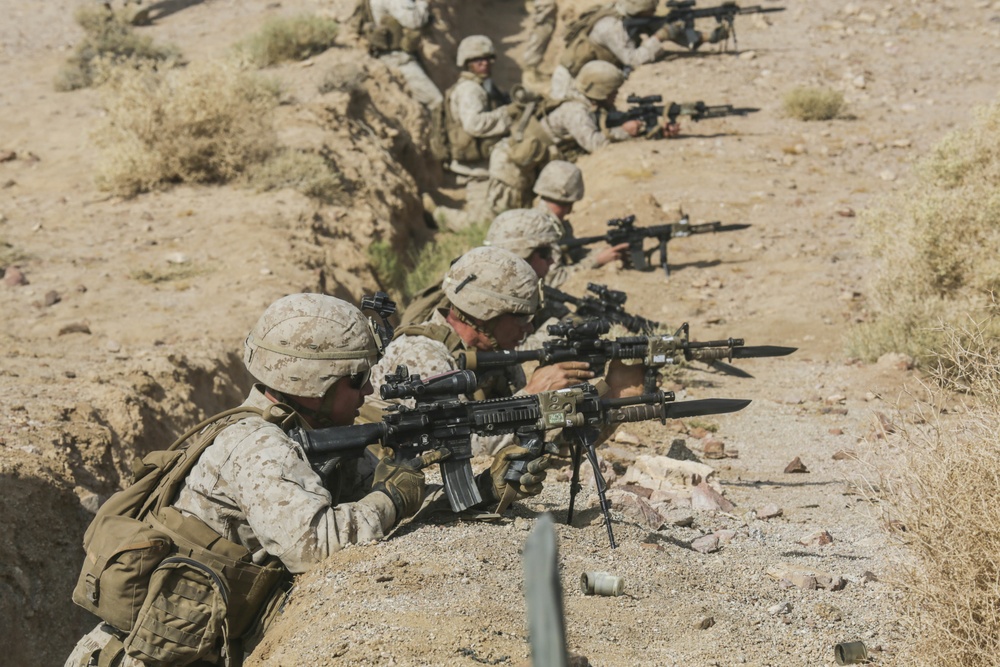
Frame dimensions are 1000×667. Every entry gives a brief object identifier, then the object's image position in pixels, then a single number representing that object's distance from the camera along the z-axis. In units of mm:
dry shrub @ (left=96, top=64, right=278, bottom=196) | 20359
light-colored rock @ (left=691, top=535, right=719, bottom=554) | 9336
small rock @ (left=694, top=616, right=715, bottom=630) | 7301
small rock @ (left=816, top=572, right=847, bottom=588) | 8266
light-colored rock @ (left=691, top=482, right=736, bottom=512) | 10773
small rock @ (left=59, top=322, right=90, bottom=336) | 14648
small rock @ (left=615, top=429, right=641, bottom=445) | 12913
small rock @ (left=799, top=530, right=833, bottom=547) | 9578
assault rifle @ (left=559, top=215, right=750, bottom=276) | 19844
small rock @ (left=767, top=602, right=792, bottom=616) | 7719
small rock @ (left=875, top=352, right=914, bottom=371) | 14781
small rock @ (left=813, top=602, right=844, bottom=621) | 7594
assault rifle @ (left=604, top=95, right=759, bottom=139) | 26355
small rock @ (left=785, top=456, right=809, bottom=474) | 12242
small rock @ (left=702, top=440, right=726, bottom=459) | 12930
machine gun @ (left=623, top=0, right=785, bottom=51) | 32312
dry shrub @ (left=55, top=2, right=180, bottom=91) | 27000
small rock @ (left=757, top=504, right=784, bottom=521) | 10680
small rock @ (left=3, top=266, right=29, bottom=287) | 16281
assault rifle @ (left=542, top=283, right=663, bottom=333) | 15320
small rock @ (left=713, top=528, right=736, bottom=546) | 9633
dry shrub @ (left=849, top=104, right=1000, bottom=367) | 14898
